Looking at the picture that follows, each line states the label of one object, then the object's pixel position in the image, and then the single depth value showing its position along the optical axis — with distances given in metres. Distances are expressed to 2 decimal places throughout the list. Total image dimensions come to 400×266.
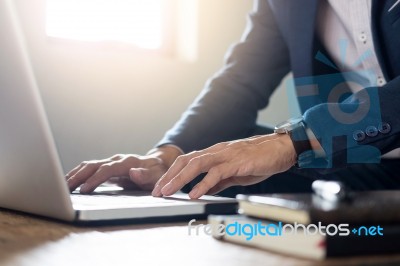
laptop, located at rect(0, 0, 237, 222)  0.45
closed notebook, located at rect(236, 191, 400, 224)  0.35
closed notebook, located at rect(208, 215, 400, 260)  0.34
